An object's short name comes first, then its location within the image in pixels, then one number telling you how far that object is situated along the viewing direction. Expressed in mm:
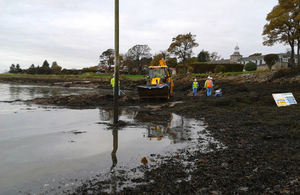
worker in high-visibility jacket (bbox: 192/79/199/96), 21594
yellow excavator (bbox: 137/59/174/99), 16766
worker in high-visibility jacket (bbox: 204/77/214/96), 19609
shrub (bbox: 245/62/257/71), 43275
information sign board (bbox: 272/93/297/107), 13312
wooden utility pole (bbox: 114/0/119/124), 8977
